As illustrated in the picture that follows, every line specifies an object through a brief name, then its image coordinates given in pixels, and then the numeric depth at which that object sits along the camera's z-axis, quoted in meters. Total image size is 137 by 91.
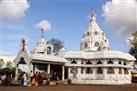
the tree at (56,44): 27.63
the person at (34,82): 10.62
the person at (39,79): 11.31
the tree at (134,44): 20.60
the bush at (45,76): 13.02
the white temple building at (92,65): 17.16
